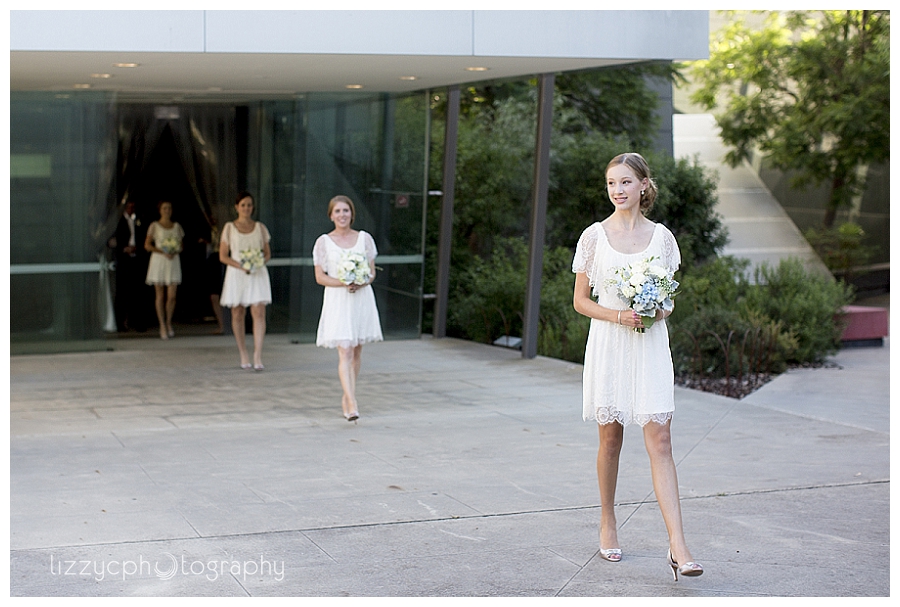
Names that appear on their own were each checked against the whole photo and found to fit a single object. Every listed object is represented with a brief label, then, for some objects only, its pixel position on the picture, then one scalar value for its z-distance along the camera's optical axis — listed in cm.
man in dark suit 1470
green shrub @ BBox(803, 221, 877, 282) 2280
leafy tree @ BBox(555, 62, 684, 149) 2066
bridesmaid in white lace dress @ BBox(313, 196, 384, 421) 880
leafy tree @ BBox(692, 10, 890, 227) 2030
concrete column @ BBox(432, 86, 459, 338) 1398
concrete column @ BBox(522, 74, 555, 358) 1236
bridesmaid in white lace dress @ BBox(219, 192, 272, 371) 1139
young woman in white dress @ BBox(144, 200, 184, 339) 1417
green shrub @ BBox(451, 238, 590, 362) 1406
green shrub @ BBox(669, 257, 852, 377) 1149
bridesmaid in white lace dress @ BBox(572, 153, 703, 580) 499
